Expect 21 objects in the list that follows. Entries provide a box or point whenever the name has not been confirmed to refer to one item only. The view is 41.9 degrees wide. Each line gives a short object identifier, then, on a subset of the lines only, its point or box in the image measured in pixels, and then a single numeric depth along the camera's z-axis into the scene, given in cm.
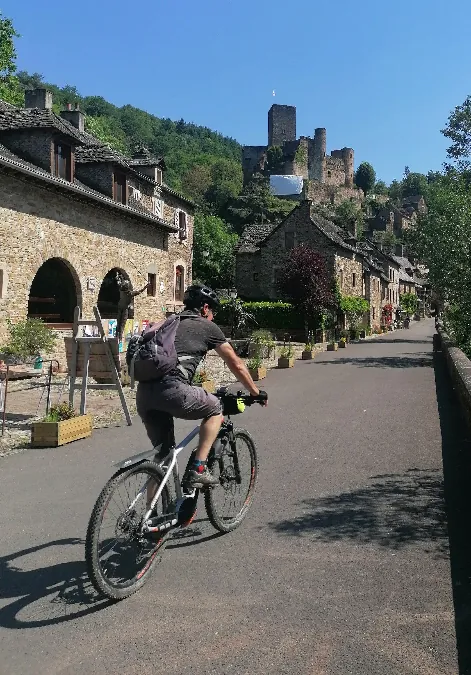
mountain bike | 348
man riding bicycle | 404
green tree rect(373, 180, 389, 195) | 13900
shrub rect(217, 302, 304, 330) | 4009
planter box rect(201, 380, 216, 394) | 1230
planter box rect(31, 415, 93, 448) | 787
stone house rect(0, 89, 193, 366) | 1579
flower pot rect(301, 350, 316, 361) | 2447
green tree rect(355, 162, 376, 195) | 13100
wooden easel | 923
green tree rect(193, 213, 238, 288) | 6316
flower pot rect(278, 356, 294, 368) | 2027
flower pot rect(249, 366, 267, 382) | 1645
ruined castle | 11025
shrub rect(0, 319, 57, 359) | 1518
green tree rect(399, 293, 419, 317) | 8594
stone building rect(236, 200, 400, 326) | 4316
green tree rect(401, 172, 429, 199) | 15738
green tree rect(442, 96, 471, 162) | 3300
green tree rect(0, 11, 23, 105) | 3142
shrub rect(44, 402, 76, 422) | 806
